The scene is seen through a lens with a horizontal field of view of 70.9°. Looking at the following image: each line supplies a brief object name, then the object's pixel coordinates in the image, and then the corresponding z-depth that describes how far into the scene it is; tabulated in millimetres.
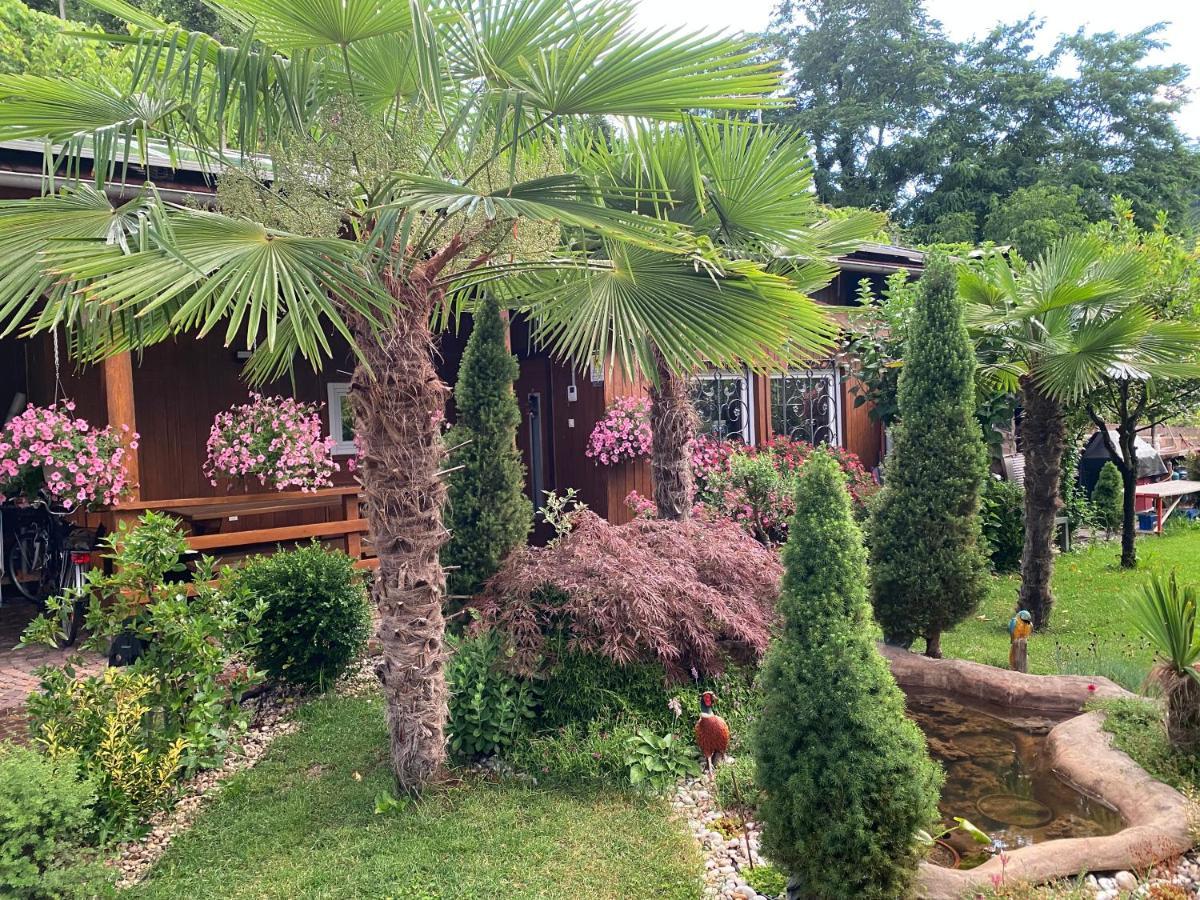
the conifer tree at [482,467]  5773
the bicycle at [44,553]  6641
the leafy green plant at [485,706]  4418
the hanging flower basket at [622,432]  8953
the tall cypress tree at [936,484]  5910
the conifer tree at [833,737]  2869
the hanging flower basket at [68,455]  5906
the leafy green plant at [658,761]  4082
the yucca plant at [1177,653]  3883
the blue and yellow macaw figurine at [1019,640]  5512
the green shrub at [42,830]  2979
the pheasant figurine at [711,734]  3744
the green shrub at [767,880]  3227
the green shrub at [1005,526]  9352
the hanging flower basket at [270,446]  7082
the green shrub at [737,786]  3883
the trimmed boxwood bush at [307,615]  5211
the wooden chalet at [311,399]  6742
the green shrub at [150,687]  3693
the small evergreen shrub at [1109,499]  11836
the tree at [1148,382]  7684
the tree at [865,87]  26625
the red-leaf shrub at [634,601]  4586
